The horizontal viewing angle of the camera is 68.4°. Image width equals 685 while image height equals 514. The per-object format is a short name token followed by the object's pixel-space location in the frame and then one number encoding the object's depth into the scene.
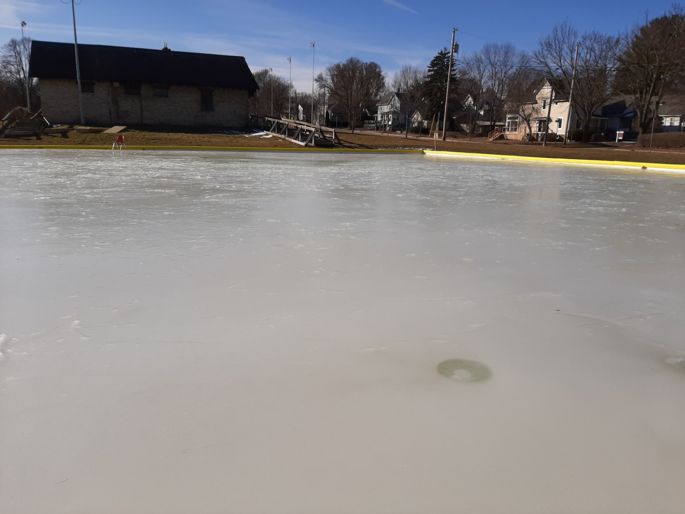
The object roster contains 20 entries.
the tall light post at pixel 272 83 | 70.39
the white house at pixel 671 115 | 49.75
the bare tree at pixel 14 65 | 67.31
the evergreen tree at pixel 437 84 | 55.34
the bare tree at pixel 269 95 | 76.55
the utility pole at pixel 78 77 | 29.67
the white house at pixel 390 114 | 79.60
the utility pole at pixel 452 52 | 37.58
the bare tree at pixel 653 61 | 35.38
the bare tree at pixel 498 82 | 60.78
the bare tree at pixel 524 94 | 46.97
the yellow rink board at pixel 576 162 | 17.23
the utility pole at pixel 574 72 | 38.59
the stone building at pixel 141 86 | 32.84
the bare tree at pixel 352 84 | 65.56
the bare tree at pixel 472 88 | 60.72
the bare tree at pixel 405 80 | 83.31
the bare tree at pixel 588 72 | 40.28
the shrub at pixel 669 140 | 32.06
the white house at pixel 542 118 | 52.17
